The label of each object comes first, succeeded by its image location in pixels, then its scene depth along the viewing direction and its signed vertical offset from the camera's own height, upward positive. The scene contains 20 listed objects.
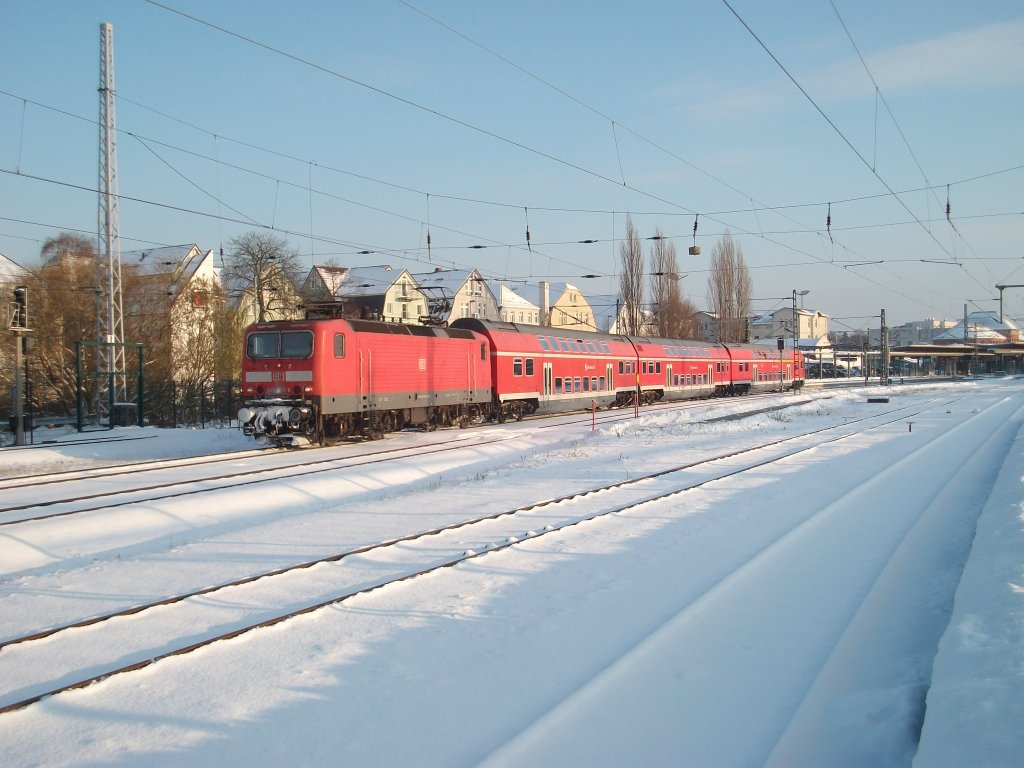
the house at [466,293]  79.96 +8.19
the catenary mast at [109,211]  23.00 +4.88
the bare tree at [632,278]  65.81 +7.62
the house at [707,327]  79.00 +5.01
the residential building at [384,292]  73.50 +7.74
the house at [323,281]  59.24 +8.14
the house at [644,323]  68.44 +4.15
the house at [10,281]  28.04 +3.54
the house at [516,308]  88.25 +7.19
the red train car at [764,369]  51.22 -0.14
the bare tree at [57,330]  28.22 +1.67
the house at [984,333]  142.88 +6.23
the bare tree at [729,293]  76.44 +7.26
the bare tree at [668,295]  68.81 +6.47
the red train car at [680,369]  39.81 -0.06
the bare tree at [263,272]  45.19 +6.31
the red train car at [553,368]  28.42 +0.06
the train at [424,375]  19.36 -0.13
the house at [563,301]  92.38 +8.47
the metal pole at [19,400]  20.16 -0.61
